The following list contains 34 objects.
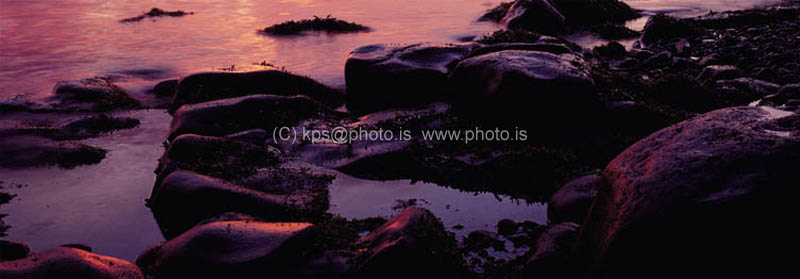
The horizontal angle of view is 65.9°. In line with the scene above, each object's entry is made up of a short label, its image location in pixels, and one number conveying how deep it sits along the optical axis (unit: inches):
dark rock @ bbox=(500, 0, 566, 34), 624.1
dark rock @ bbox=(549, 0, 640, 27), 668.7
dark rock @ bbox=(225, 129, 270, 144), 296.2
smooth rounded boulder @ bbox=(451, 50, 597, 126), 293.7
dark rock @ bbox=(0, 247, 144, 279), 174.1
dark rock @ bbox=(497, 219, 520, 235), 221.1
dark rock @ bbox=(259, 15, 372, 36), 609.6
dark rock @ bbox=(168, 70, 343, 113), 370.0
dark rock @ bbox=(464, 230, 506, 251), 207.9
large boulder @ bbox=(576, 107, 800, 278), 137.1
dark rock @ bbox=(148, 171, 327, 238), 217.8
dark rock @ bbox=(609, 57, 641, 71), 441.7
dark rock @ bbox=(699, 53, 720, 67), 434.9
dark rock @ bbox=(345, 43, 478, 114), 346.6
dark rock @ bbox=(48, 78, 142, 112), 375.2
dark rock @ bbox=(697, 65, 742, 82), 389.7
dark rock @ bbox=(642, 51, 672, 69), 439.8
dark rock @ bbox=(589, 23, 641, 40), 583.8
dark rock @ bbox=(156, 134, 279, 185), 251.6
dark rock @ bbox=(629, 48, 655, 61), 463.4
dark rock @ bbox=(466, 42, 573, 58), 357.7
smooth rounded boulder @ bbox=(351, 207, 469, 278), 174.9
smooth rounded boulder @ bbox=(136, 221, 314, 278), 177.8
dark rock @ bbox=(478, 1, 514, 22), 682.2
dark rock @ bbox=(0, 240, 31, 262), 198.6
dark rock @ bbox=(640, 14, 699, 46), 531.2
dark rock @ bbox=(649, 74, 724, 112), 343.6
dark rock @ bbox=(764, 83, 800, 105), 329.4
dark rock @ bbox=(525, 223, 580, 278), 179.3
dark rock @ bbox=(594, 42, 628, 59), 480.4
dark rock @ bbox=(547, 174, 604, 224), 214.7
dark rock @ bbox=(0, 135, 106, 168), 286.2
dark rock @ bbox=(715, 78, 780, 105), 351.9
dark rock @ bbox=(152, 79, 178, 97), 413.4
